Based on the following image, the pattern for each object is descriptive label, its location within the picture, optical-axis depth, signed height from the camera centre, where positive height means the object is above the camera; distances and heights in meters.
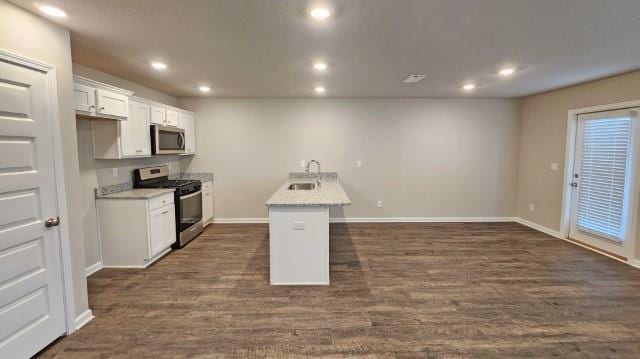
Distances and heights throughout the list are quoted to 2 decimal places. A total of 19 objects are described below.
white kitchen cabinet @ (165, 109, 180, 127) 4.56 +0.68
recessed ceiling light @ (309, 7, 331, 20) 1.99 +1.03
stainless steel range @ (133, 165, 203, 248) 4.26 -0.54
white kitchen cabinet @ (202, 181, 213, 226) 5.25 -0.76
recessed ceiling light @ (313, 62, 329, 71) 3.29 +1.09
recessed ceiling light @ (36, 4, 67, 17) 1.95 +1.03
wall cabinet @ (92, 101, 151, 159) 3.50 +0.30
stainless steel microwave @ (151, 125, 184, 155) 4.18 +0.32
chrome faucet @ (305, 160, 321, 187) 5.68 -0.08
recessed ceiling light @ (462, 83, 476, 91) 4.43 +1.15
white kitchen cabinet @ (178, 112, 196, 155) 5.03 +0.55
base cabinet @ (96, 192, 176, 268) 3.56 -0.85
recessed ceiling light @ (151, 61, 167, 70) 3.27 +1.09
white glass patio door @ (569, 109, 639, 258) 3.73 -0.28
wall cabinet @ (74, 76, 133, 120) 2.85 +0.64
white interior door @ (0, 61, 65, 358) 1.89 -0.40
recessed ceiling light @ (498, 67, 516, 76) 3.48 +1.10
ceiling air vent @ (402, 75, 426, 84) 3.86 +1.12
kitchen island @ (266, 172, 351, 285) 3.16 -0.89
